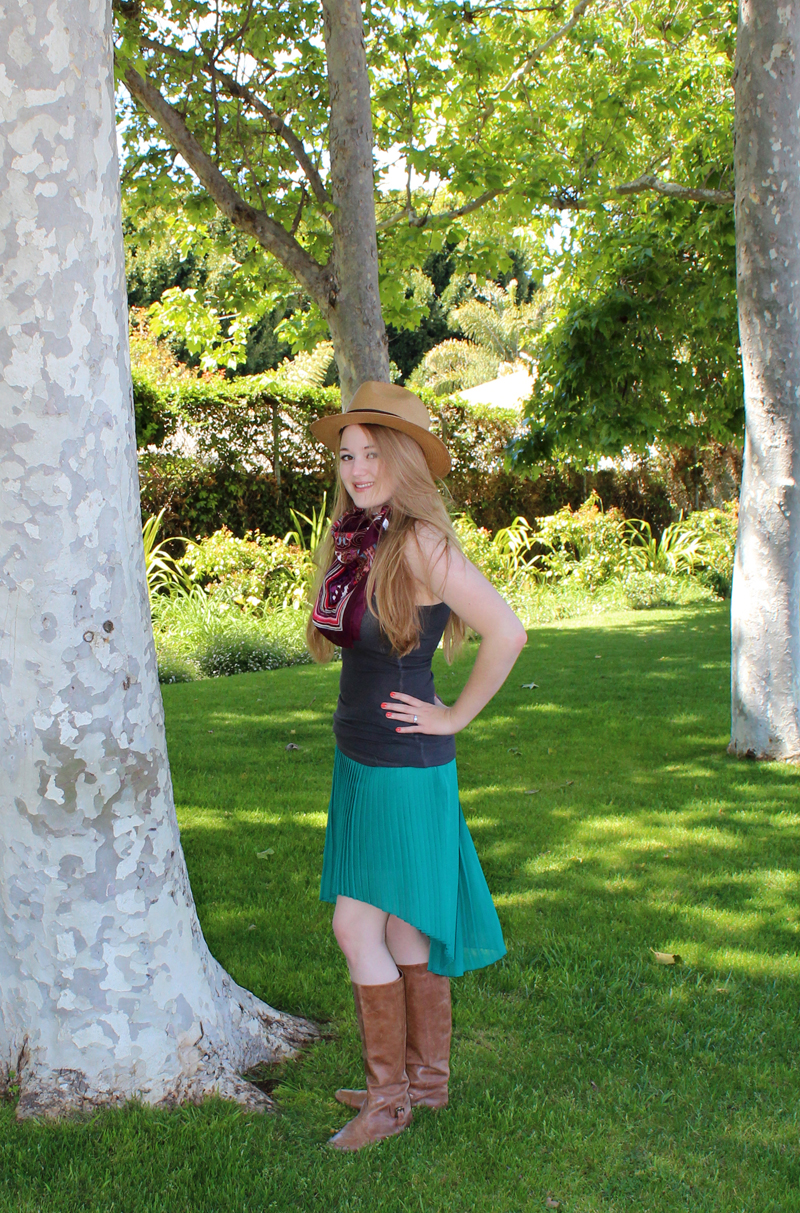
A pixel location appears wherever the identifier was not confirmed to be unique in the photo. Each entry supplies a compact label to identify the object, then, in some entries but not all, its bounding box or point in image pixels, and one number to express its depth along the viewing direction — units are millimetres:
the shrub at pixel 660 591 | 13805
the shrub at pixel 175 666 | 9242
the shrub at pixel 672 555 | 14977
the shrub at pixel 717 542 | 14695
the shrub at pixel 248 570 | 11141
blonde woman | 2529
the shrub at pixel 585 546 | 14609
